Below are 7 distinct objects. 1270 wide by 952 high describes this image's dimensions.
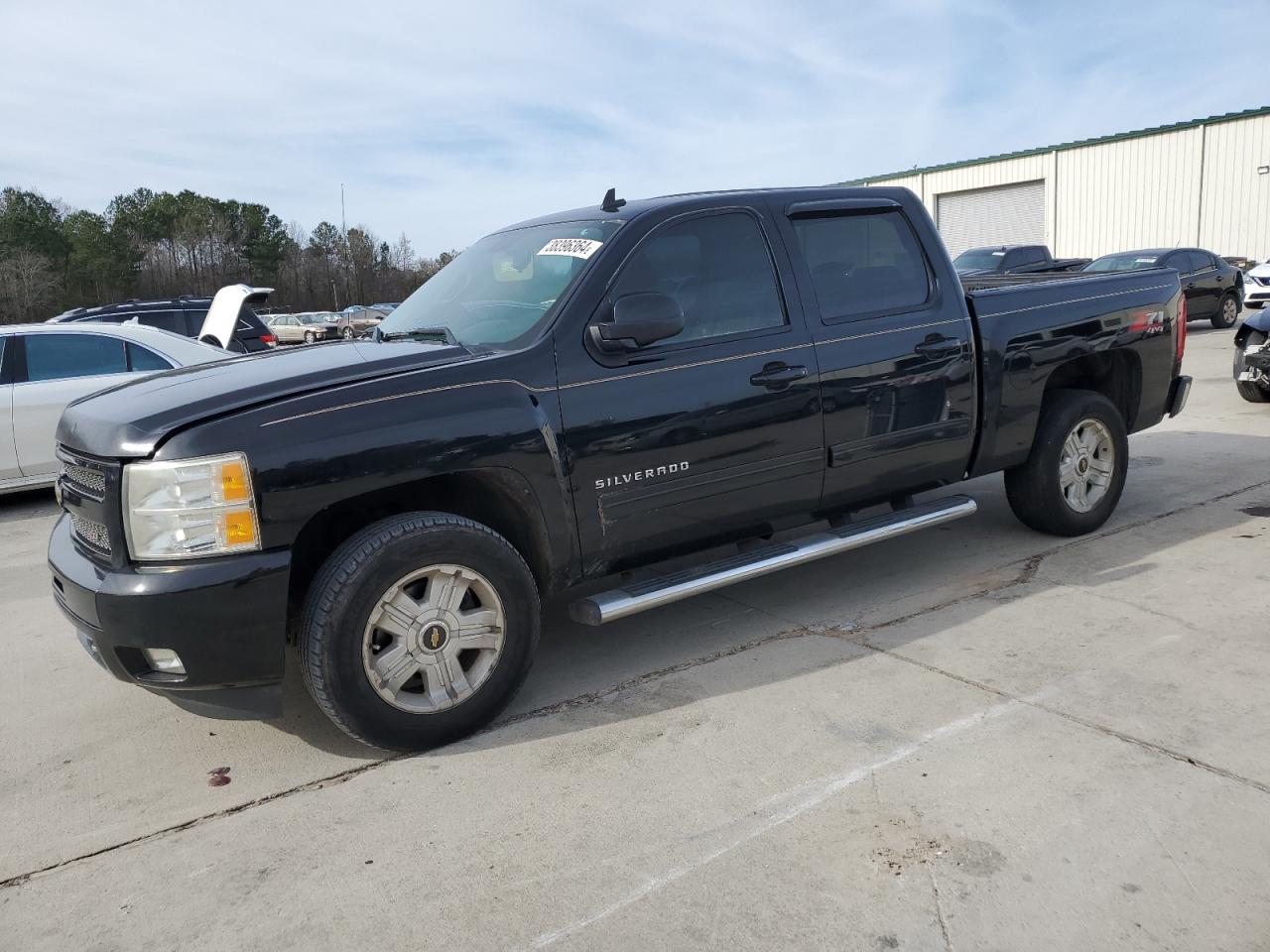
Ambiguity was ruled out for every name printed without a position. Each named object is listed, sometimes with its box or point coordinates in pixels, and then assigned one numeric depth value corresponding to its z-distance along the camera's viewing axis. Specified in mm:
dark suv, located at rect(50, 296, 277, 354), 11609
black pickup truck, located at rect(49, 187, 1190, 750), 3064
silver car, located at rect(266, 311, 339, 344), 41794
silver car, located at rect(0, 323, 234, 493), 7805
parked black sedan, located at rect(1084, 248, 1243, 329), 18203
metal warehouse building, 30172
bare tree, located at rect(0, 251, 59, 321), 61438
